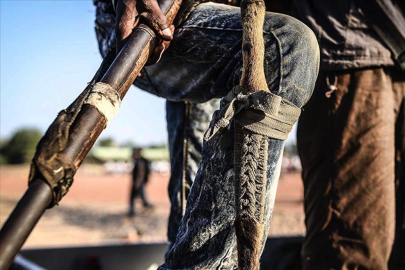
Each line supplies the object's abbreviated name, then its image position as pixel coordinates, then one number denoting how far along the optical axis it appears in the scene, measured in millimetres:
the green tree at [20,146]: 58000
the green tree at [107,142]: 83900
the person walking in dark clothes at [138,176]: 16656
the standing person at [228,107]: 1265
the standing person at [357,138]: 2125
